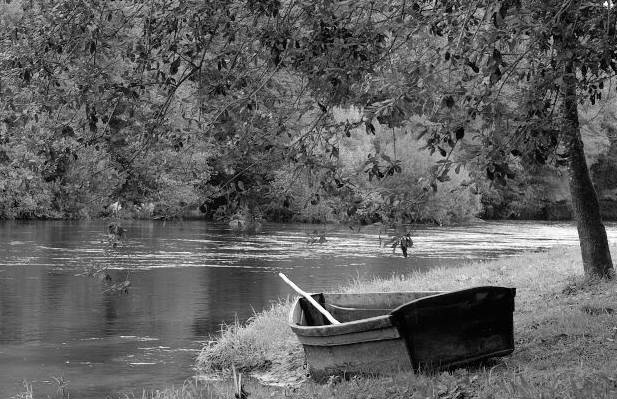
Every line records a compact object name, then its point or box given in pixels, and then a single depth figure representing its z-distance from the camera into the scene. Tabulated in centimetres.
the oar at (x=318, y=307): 1958
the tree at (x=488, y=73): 1237
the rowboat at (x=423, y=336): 1693
